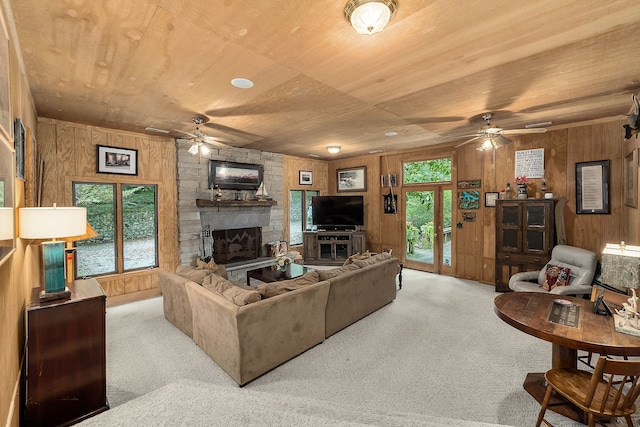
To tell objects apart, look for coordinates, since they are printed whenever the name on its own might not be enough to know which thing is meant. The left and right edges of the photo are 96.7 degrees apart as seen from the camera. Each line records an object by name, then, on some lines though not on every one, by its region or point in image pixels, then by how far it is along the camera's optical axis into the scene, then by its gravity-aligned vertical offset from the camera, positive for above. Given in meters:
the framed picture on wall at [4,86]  1.51 +0.73
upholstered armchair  3.57 -0.92
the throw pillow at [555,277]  3.83 -0.94
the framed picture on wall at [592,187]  4.20 +0.31
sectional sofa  2.48 -1.02
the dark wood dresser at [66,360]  1.90 -1.02
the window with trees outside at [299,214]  7.32 -0.06
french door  6.13 -0.39
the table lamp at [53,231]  1.87 -0.11
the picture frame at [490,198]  5.30 +0.20
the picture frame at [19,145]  2.06 +0.53
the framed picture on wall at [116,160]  4.34 +0.86
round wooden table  1.79 -0.85
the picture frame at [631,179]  3.34 +0.36
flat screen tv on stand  7.29 -0.01
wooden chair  1.51 -1.14
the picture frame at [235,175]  5.59 +0.79
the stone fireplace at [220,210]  5.18 +0.06
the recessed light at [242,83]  2.72 +1.27
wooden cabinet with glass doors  4.47 -0.45
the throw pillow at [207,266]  3.69 -0.70
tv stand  7.16 -0.85
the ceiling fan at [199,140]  3.82 +1.00
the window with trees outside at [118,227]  4.37 -0.22
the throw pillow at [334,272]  3.30 -0.74
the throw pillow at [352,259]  4.11 -0.72
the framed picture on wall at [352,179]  7.43 +0.86
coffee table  4.27 -0.98
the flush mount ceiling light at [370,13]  1.58 +1.12
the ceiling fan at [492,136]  3.72 +0.99
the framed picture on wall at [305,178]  7.41 +0.90
